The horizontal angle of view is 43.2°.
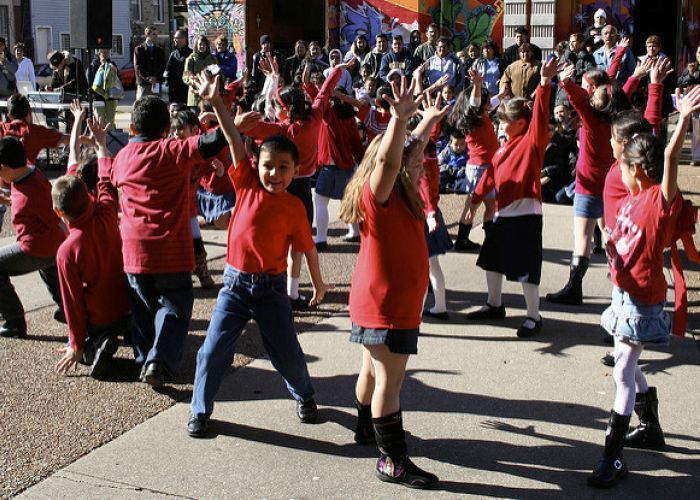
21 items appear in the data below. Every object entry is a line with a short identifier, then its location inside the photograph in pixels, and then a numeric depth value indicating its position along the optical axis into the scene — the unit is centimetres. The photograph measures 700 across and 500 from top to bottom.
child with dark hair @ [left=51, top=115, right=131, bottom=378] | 537
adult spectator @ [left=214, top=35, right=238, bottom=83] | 1798
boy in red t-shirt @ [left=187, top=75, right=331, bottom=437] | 443
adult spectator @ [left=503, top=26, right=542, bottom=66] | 1514
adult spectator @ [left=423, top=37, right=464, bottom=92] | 1571
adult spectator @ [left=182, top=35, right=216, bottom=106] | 1669
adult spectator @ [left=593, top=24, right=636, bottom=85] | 1391
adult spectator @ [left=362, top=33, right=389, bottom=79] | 1620
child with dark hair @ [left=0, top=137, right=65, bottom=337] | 608
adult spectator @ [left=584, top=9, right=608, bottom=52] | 1564
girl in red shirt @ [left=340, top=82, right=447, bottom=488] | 385
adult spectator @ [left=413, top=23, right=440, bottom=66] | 1642
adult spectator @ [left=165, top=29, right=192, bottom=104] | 1758
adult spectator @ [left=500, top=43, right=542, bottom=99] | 1453
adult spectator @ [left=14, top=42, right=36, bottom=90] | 1931
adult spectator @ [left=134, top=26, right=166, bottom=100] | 1886
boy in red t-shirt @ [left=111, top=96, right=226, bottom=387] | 495
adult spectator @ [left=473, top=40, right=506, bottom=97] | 1576
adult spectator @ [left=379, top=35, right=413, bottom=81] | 1588
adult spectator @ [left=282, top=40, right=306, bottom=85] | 1744
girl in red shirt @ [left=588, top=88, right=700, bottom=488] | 397
